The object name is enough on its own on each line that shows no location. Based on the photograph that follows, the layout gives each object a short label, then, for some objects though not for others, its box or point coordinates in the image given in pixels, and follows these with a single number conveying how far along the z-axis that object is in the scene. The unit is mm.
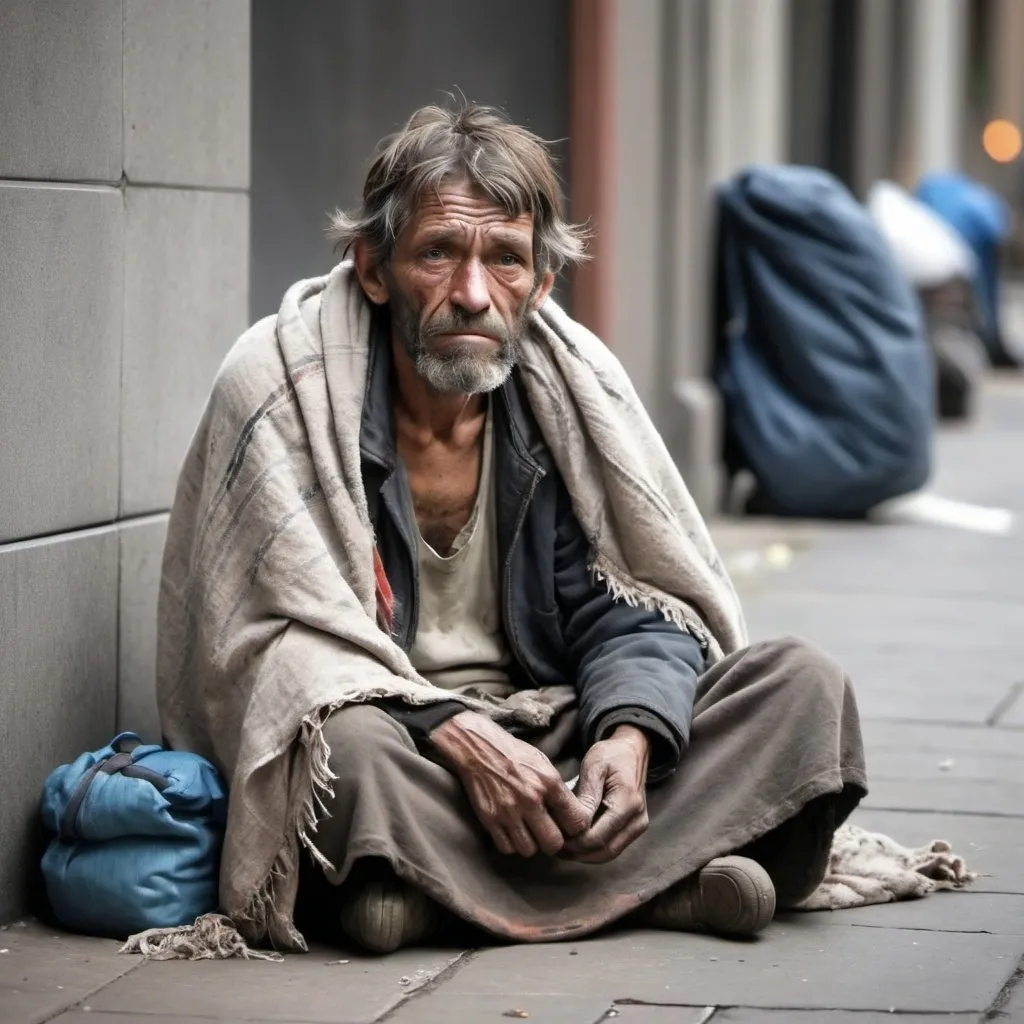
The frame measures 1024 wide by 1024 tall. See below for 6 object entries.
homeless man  6497
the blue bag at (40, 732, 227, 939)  6643
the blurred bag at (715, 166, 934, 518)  16195
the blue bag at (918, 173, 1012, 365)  26445
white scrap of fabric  7043
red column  14708
